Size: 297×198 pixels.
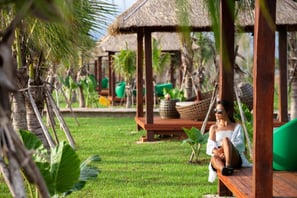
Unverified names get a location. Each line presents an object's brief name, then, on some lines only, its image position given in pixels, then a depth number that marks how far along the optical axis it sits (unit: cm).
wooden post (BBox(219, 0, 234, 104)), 559
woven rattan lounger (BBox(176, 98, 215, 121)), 1107
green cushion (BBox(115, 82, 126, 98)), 2214
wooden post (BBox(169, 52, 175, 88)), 2407
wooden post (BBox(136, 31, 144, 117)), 1238
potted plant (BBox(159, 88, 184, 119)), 1217
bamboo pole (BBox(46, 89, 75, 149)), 881
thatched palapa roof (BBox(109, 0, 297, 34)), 1044
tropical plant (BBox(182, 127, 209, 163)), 778
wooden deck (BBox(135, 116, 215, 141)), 1077
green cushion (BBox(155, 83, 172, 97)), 2110
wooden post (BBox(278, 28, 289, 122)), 1125
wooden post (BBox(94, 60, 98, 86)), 2788
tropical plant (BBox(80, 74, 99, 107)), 1951
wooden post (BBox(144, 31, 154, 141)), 1065
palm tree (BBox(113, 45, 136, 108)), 1839
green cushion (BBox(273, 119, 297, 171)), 534
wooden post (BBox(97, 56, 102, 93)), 2457
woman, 551
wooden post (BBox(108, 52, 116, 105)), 2082
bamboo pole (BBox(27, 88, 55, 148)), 757
